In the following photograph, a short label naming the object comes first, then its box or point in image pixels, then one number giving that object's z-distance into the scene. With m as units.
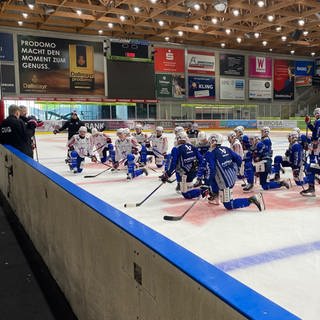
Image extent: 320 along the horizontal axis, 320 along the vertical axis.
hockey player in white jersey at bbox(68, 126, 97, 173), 7.99
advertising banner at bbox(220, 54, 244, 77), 28.58
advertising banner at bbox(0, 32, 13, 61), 21.39
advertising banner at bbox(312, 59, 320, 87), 32.53
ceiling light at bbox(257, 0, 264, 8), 18.74
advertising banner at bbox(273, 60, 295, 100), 30.34
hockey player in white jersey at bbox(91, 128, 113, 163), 8.93
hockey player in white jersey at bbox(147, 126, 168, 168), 8.40
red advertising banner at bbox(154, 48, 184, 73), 26.01
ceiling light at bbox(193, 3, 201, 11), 18.53
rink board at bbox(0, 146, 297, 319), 1.18
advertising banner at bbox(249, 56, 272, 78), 29.70
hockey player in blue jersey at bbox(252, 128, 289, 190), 5.87
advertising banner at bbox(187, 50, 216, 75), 27.38
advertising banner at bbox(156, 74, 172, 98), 25.64
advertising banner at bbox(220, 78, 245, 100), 28.25
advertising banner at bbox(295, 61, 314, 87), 31.12
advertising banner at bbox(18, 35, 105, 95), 21.91
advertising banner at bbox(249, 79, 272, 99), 29.31
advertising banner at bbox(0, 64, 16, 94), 21.30
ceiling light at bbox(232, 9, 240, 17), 20.05
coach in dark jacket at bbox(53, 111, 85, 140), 9.50
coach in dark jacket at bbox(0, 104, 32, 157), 6.30
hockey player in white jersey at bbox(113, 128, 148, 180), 7.75
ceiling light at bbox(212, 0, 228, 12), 17.67
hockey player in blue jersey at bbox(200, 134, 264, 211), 4.65
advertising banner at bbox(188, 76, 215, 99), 27.05
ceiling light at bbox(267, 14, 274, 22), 21.11
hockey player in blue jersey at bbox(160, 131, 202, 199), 5.42
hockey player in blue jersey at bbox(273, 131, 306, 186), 5.93
